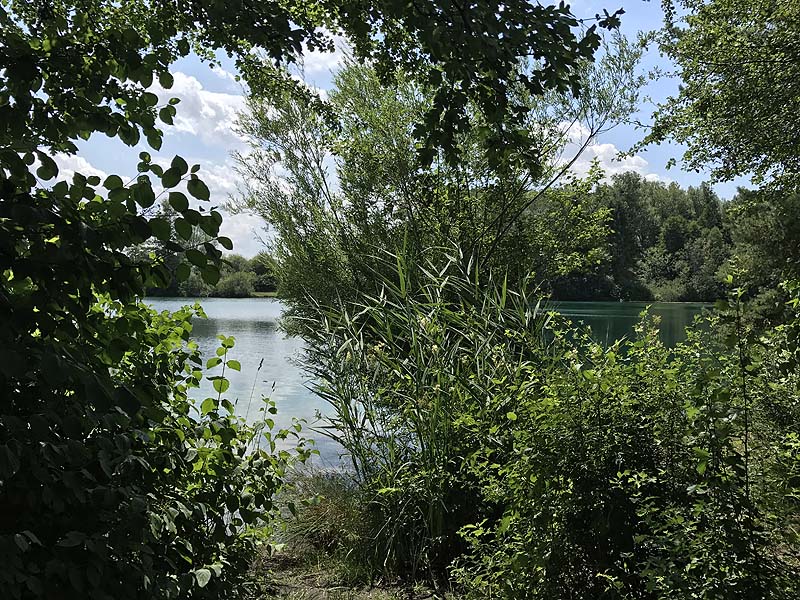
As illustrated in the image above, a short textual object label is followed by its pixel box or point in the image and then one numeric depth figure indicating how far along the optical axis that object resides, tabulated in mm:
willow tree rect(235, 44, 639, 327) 9016
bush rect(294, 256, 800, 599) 1969
